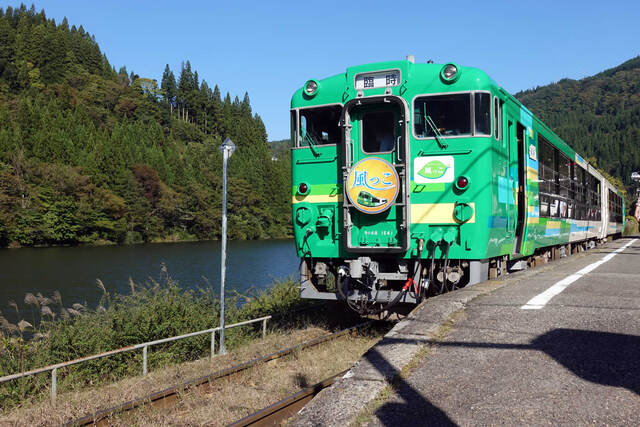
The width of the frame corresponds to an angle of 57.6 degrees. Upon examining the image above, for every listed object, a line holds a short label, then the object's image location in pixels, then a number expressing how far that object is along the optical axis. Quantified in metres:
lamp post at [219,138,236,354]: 9.47
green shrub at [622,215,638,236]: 55.77
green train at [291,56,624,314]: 8.12
